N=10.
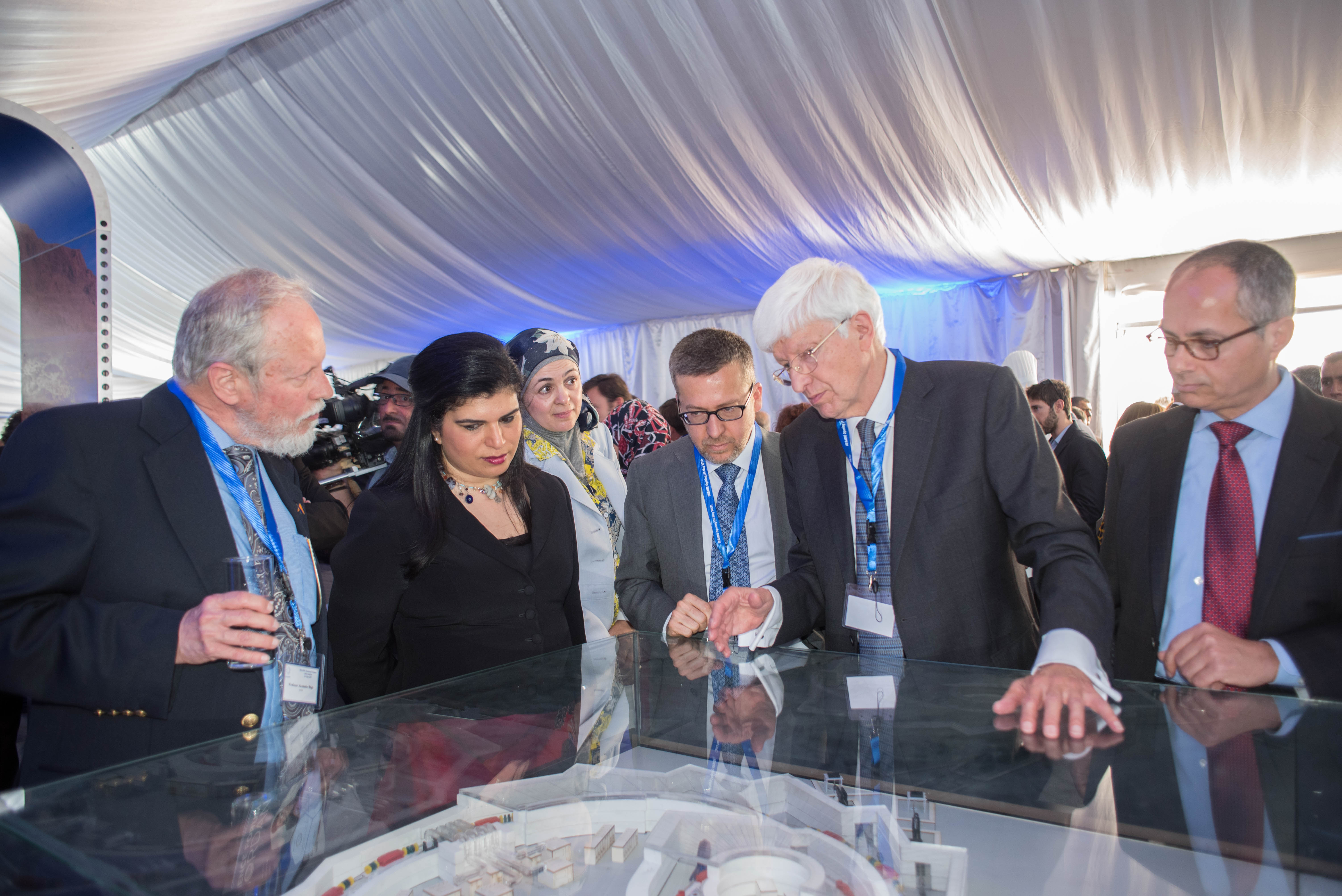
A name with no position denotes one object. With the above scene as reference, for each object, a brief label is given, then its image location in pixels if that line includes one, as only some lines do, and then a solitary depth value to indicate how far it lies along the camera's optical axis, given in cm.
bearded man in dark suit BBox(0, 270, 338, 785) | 129
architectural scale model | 77
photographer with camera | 323
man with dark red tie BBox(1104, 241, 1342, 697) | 129
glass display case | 76
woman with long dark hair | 179
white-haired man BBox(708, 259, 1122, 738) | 157
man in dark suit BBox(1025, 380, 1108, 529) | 355
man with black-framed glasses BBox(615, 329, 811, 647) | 214
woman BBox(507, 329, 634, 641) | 245
